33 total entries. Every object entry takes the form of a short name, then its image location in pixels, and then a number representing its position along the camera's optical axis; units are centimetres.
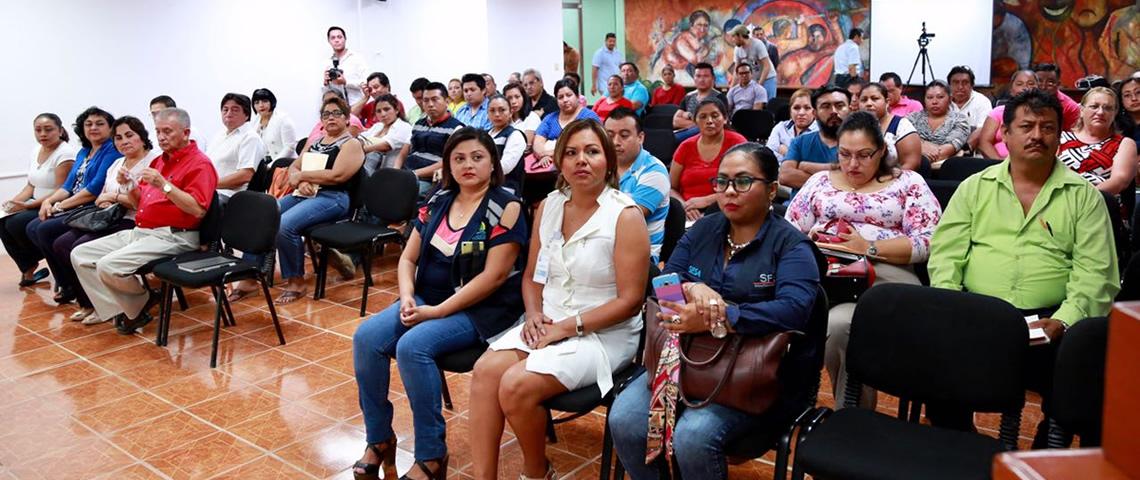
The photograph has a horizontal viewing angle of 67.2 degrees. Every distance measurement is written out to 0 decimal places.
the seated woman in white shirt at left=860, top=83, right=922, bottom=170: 446
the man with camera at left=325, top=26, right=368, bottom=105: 920
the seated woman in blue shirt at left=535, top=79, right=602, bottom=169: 638
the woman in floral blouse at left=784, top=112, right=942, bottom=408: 320
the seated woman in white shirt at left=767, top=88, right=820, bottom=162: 517
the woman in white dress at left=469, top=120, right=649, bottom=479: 254
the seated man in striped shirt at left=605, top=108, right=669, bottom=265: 383
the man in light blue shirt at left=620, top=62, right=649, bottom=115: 1019
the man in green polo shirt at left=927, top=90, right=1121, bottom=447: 263
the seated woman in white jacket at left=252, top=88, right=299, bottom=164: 657
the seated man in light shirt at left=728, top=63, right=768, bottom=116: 911
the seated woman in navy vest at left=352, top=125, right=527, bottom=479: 282
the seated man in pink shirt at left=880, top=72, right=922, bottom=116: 628
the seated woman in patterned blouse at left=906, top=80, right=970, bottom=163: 551
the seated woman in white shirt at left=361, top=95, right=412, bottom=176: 671
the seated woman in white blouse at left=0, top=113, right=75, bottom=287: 598
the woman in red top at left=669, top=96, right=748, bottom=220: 473
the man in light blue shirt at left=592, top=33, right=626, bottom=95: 1315
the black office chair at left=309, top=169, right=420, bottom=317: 512
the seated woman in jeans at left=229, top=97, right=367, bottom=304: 541
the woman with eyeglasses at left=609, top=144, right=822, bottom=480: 222
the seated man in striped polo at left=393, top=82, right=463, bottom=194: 662
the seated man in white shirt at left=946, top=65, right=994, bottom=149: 625
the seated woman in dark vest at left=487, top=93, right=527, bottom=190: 610
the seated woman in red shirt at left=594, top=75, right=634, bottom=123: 933
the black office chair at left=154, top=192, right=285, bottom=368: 431
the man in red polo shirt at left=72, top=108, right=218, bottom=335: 461
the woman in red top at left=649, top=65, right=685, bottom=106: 1090
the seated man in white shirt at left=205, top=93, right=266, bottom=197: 583
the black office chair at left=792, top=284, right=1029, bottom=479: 201
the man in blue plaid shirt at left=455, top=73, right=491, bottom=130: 737
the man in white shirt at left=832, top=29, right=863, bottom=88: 1205
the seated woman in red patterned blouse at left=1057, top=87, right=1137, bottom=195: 404
